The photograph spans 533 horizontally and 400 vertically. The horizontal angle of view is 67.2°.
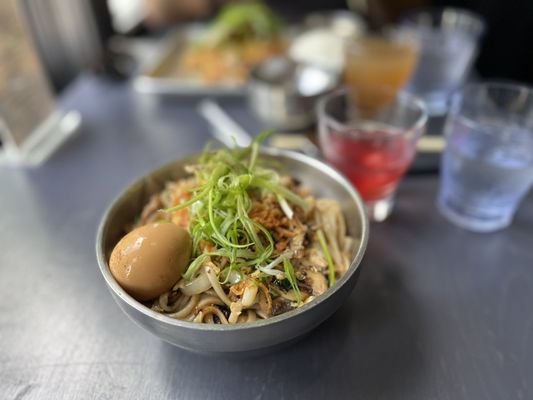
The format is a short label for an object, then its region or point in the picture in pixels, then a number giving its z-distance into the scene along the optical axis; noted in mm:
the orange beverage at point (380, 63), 474
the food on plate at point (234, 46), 585
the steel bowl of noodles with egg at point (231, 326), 193
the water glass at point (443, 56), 500
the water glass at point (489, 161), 316
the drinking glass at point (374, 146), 327
